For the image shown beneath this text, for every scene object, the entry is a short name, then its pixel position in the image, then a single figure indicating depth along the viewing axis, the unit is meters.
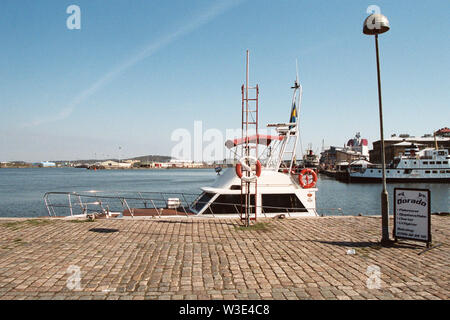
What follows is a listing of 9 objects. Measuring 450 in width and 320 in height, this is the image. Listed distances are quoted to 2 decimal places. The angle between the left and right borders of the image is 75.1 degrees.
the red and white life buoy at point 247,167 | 10.21
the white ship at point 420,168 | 66.06
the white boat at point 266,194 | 12.41
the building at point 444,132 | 105.75
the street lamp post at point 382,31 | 7.93
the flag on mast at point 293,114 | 14.59
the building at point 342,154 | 132.25
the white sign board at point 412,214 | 7.73
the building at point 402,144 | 96.00
